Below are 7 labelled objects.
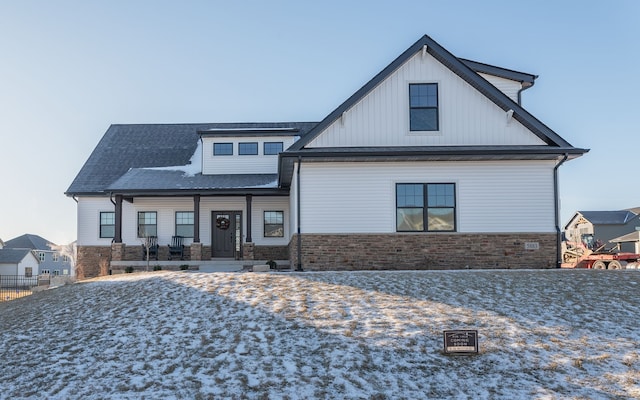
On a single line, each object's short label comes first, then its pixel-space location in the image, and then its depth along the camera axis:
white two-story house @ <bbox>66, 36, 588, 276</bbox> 16.05
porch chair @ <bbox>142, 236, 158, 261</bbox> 22.77
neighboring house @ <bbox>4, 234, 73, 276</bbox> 71.19
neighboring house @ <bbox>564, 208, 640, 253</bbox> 53.81
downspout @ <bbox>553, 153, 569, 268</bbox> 16.05
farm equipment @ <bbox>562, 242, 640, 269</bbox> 24.95
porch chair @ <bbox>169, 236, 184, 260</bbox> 22.47
